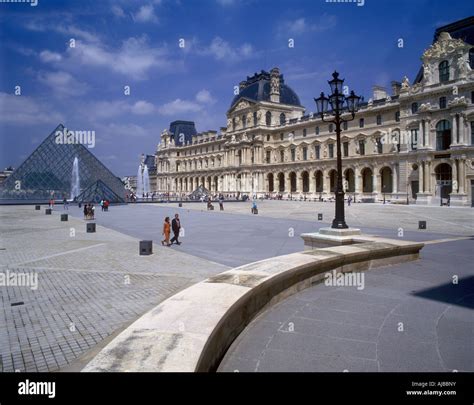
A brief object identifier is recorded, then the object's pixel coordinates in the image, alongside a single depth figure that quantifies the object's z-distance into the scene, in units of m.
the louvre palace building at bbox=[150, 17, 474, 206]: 39.06
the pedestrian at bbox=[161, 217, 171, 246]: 13.01
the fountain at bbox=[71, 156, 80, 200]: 53.94
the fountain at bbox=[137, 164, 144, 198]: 106.53
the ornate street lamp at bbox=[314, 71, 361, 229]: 9.43
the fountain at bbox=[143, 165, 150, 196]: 115.12
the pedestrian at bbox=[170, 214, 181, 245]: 13.12
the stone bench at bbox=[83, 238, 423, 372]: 2.69
